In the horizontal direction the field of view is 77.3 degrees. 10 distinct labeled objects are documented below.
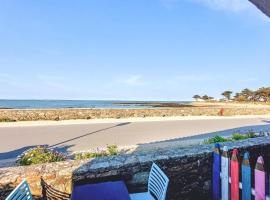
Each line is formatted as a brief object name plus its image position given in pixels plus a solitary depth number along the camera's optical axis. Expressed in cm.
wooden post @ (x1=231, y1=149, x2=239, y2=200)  190
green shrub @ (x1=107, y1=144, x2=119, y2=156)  382
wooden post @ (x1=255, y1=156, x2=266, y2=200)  171
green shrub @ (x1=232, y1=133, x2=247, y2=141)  467
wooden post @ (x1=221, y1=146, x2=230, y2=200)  202
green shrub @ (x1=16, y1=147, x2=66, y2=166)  314
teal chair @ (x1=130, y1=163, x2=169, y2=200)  177
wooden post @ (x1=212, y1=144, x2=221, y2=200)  216
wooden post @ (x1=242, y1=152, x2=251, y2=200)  181
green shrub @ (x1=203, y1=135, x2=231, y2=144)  425
